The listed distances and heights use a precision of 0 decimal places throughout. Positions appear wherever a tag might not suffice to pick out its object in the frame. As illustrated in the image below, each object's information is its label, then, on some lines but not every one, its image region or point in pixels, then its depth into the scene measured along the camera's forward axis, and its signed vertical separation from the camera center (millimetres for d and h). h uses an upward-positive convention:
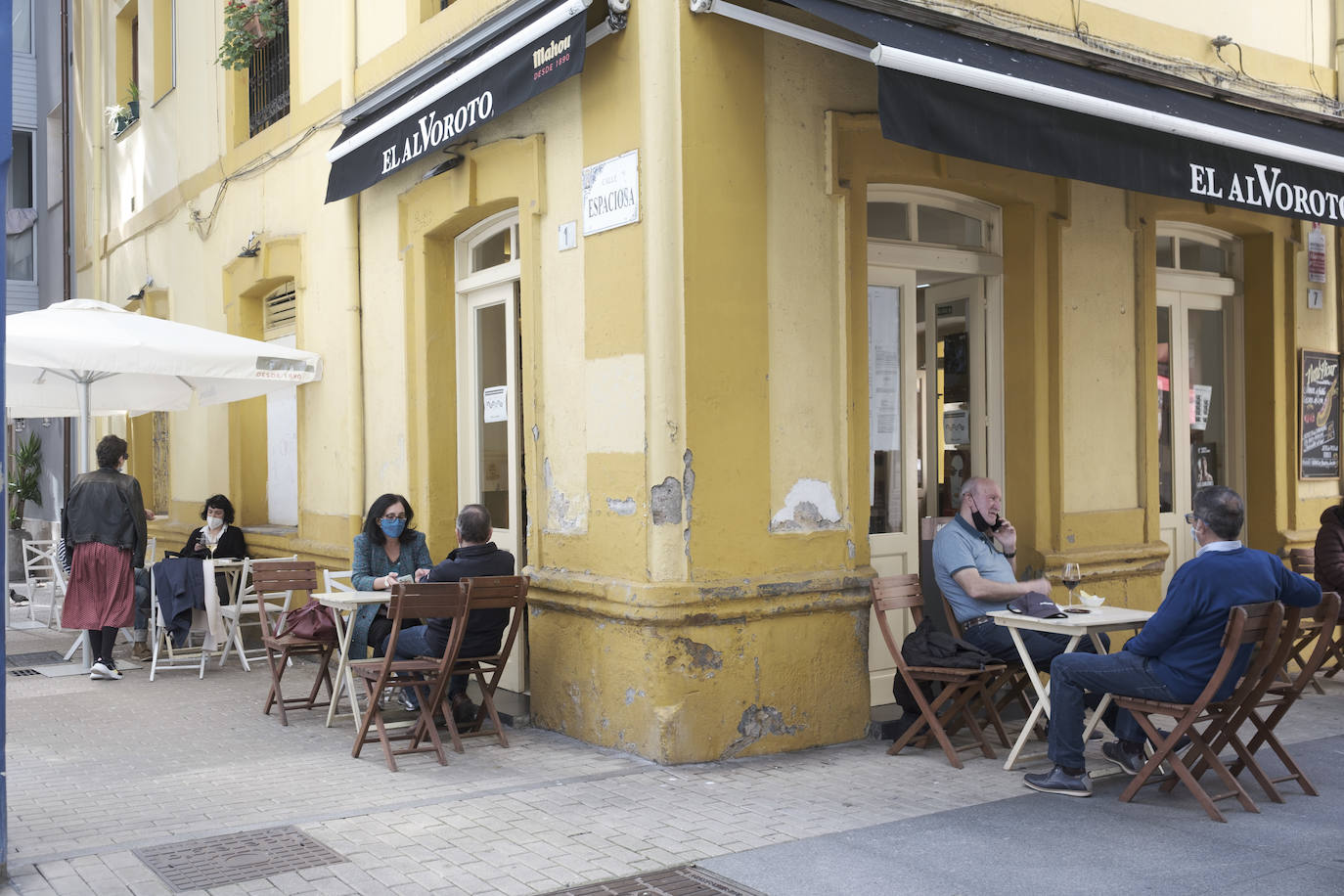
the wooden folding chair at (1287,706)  5379 -1153
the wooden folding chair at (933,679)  5875 -1118
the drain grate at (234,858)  4363 -1447
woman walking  8781 -683
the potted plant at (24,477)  18581 -268
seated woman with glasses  7086 -595
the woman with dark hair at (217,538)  9820 -635
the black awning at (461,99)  6121 +1957
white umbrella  7949 +637
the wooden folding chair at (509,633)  6098 -904
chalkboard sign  9242 +161
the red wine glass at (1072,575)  5867 -621
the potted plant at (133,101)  14508 +4106
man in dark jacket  6309 -612
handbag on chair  7199 -965
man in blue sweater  4957 -686
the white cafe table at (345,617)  6605 -899
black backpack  5869 -970
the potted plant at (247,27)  10750 +3671
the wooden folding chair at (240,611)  8875 -1088
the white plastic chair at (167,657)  8891 -1424
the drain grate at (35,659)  9719 -1556
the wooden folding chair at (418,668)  5891 -1037
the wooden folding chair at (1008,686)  6164 -1206
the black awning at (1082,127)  5648 +1545
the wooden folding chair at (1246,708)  5082 -1095
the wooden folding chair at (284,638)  7246 -1056
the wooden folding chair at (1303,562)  8713 -864
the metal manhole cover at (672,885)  4191 -1465
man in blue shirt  6027 -643
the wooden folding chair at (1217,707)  4855 -1070
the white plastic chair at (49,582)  11102 -1137
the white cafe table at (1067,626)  5461 -802
